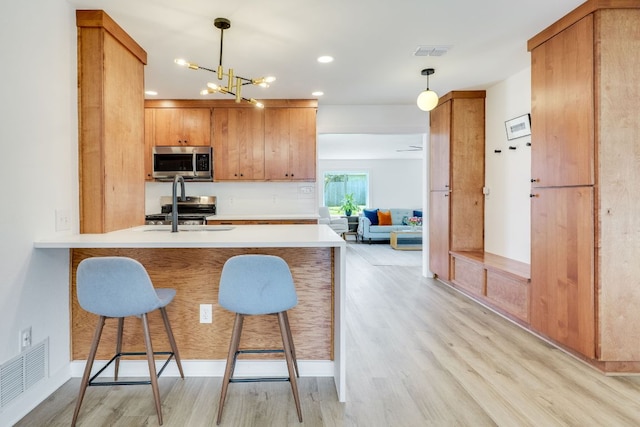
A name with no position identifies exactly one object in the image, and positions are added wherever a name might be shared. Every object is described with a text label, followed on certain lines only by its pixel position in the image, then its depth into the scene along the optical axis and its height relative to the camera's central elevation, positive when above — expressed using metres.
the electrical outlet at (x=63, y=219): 2.26 -0.07
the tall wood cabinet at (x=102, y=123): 2.48 +0.59
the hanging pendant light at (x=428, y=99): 3.73 +1.08
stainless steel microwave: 4.92 +0.59
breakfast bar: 2.38 -0.70
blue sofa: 8.96 -0.47
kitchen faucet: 2.46 -0.03
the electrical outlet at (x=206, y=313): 2.39 -0.69
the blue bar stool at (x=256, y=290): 1.88 -0.43
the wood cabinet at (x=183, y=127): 4.93 +1.08
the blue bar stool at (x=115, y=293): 1.85 -0.43
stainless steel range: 5.21 +0.02
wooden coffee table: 8.24 -0.77
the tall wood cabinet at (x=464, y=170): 4.57 +0.44
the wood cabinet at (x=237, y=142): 4.95 +0.88
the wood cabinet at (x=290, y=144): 4.97 +0.85
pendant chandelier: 2.66 +0.94
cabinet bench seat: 3.26 -0.75
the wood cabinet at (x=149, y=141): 4.94 +0.90
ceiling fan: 8.56 +1.38
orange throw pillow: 9.29 -0.32
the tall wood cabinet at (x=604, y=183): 2.39 +0.14
